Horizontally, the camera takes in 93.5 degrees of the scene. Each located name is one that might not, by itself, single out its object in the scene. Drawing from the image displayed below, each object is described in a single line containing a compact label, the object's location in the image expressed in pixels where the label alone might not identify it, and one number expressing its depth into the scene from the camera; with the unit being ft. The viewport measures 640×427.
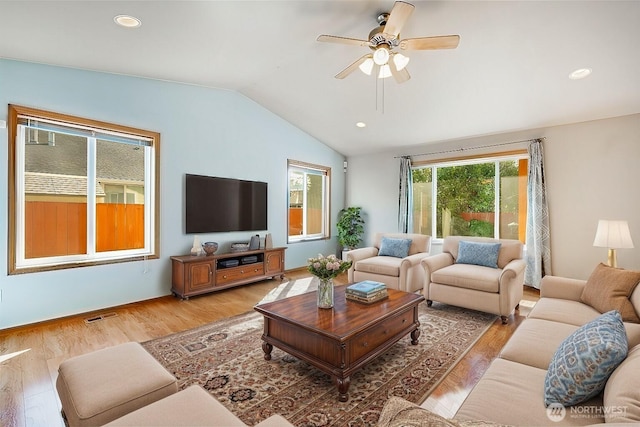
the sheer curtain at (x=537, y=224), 14.53
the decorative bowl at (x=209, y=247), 14.01
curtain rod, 14.99
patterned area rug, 6.16
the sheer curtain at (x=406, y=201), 19.07
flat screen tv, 14.29
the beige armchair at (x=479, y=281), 10.59
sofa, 3.15
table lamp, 10.45
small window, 19.54
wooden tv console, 13.04
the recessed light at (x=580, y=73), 10.48
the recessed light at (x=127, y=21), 8.06
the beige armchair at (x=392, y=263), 13.19
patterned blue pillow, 3.81
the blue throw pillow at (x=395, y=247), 14.87
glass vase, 8.07
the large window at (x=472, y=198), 16.02
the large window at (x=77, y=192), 10.20
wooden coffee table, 6.58
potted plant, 20.79
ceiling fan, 7.50
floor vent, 10.82
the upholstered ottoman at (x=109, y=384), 4.32
